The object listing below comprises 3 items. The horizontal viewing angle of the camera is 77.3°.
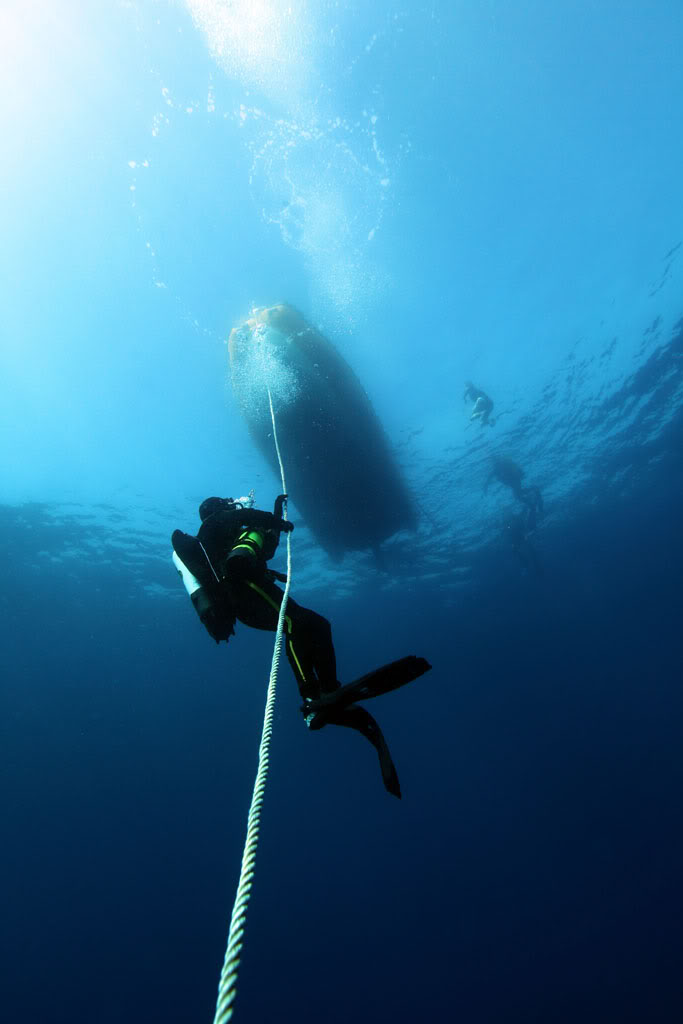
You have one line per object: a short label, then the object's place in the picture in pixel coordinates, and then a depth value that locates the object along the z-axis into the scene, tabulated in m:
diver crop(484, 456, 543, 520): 22.78
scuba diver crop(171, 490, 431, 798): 3.10
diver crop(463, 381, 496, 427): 17.45
